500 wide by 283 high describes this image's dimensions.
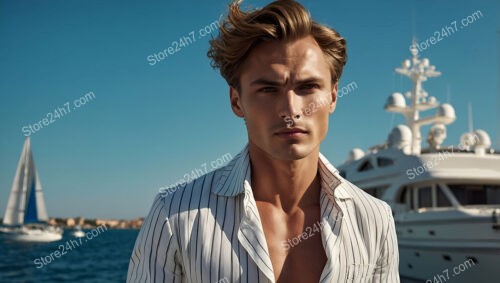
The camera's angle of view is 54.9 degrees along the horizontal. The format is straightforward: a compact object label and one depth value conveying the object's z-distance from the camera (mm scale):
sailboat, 45906
